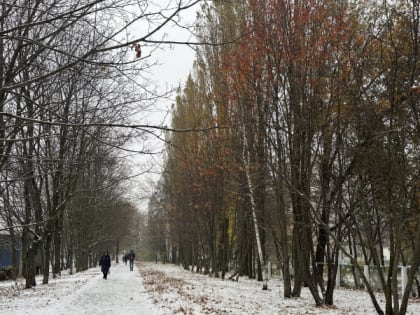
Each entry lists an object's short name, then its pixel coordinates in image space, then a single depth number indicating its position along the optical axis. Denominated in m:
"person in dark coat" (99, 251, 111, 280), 26.06
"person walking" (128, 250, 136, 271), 37.84
